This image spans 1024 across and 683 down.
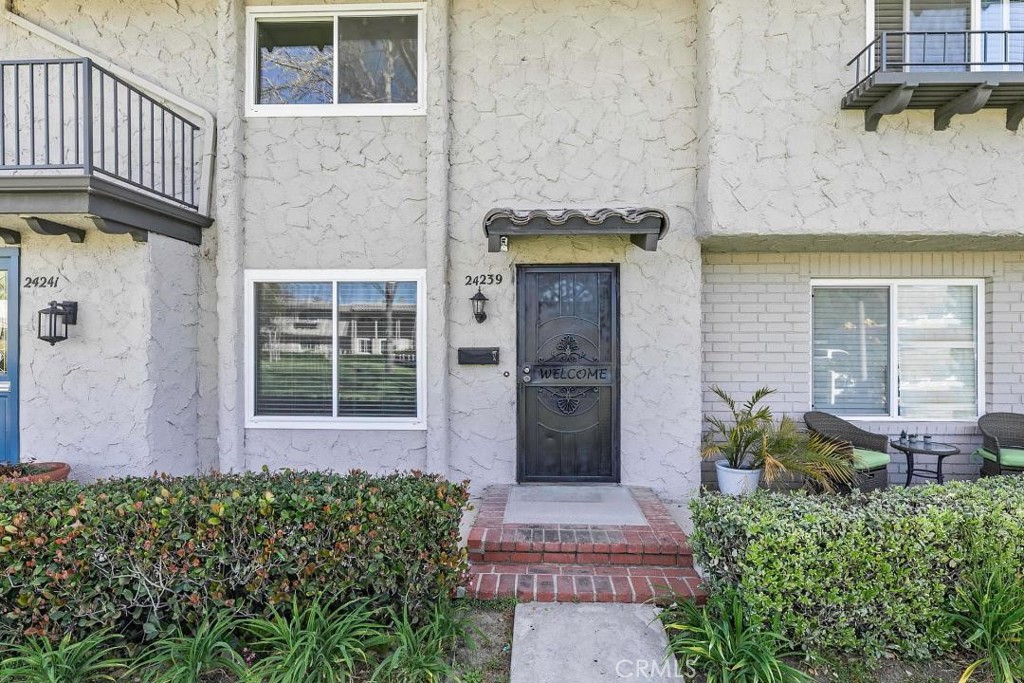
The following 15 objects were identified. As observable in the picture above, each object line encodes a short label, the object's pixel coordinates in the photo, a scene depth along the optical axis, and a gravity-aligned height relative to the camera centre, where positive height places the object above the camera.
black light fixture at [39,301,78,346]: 5.16 +0.25
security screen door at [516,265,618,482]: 5.85 -0.30
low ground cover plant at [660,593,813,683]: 2.80 -1.72
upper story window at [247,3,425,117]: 5.88 +3.20
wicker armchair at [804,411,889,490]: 5.30 -1.00
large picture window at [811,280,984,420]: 6.15 -0.01
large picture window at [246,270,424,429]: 5.86 -0.06
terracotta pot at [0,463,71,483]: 4.84 -1.21
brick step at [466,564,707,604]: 3.70 -1.75
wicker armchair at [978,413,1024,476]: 5.40 -1.06
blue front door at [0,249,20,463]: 5.40 -0.19
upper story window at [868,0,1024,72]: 5.19 +3.16
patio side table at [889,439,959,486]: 5.32 -1.07
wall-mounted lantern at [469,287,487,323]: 5.70 +0.45
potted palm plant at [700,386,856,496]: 5.03 -1.10
